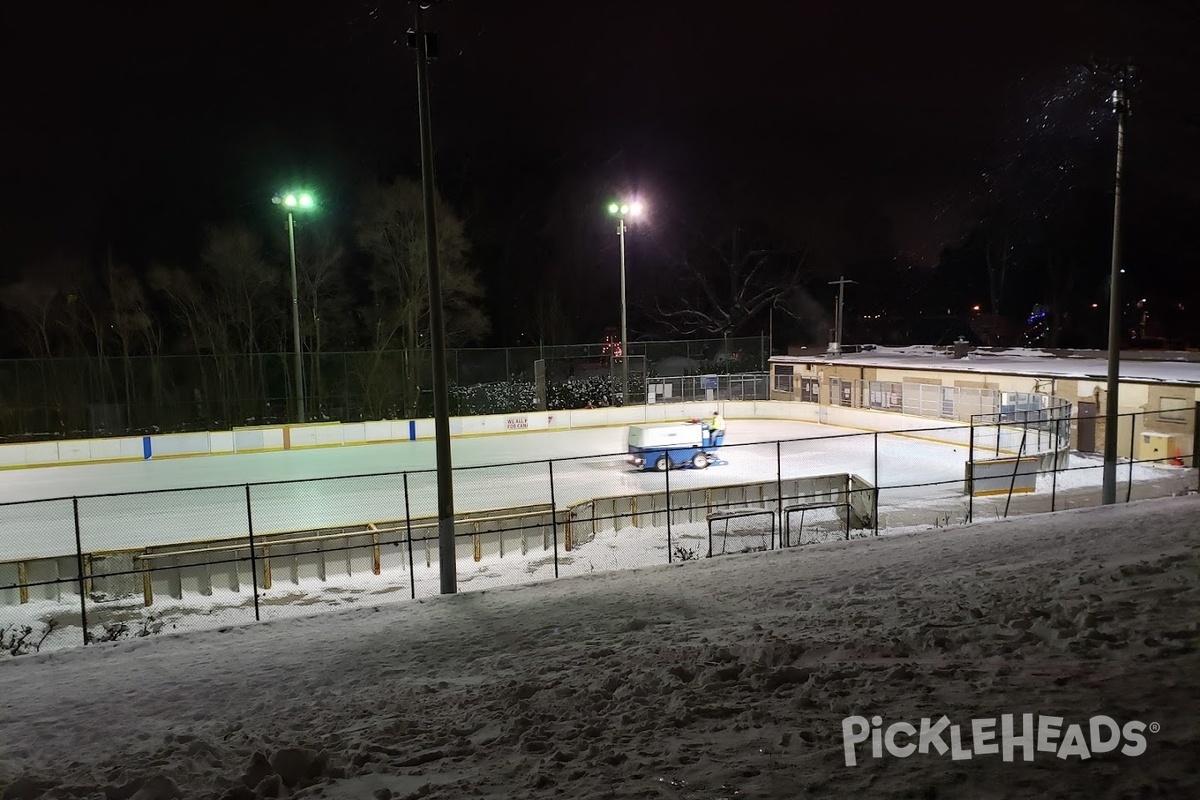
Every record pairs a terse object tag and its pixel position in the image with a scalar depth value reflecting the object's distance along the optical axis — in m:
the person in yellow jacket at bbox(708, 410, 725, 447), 28.40
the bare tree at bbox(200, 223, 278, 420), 42.69
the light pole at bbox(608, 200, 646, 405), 35.22
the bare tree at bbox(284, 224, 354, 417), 43.88
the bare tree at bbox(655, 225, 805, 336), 65.19
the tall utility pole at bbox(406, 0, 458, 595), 11.08
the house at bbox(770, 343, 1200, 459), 24.78
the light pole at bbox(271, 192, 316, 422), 30.71
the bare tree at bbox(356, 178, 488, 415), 43.12
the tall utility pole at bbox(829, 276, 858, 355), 51.34
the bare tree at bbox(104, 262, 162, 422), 43.03
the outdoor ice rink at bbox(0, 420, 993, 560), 19.25
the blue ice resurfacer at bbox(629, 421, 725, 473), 26.86
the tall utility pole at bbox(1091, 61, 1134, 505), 15.08
